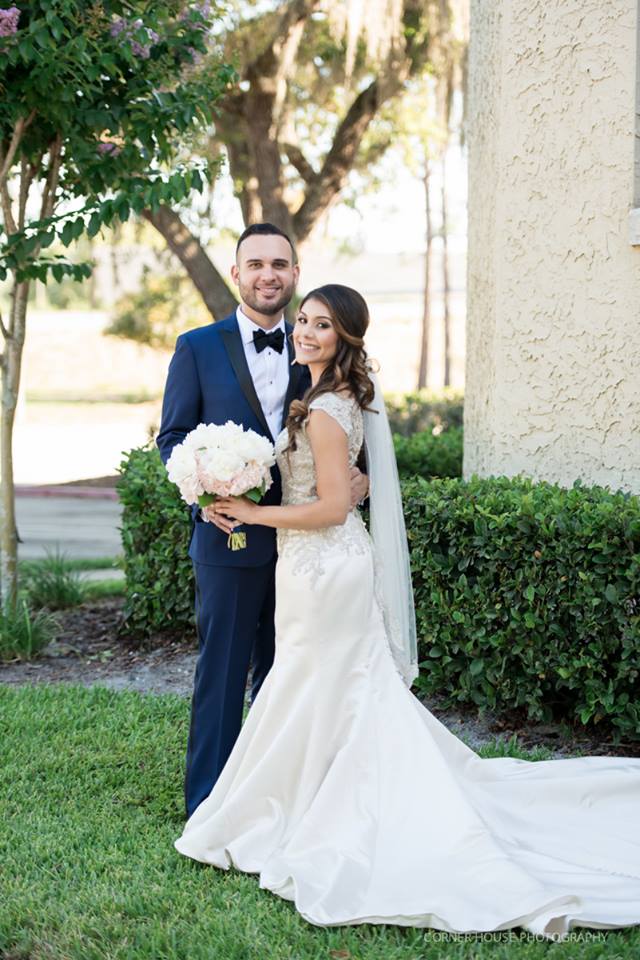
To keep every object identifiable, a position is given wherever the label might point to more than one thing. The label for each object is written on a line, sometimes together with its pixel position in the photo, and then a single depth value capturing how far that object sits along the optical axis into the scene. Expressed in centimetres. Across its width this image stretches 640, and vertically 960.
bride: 379
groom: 446
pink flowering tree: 644
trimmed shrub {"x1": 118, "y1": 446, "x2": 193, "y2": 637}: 729
